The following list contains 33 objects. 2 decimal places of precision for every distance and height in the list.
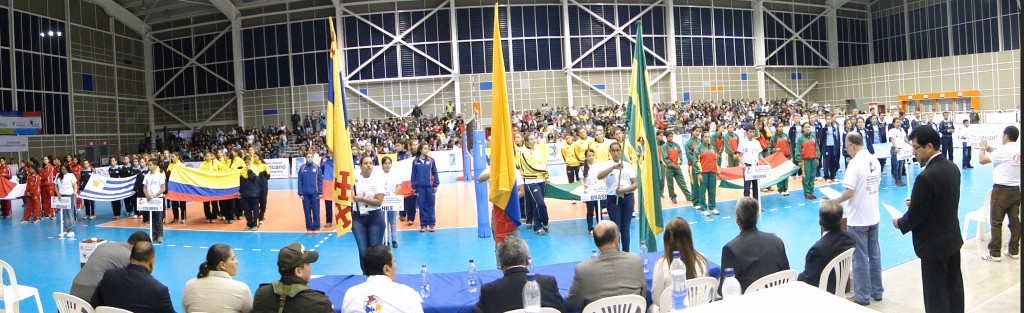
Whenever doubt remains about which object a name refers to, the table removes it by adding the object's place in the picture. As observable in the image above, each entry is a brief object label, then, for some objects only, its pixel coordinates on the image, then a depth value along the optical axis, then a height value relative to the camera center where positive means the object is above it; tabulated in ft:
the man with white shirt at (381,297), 13.70 -2.63
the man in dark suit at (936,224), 16.58 -2.11
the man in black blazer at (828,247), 17.81 -2.72
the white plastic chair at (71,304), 15.85 -2.89
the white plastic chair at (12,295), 20.93 -3.40
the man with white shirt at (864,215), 21.40 -2.34
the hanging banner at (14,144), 102.83 +5.80
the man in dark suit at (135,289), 15.84 -2.55
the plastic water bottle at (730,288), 13.33 -2.70
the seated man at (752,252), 16.67 -2.57
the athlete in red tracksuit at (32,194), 56.95 -0.96
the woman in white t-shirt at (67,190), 47.03 -0.68
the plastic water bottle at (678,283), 12.94 -2.62
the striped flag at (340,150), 25.25 +0.61
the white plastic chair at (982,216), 27.06 -3.31
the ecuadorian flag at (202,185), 49.29 -0.84
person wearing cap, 13.84 -2.48
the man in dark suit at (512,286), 14.60 -2.72
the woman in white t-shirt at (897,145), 50.34 -0.51
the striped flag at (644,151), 24.48 +0.00
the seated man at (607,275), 15.56 -2.75
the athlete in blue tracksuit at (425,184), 42.22 -1.31
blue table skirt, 16.83 -3.30
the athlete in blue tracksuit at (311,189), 43.14 -1.31
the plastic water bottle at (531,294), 13.08 -2.60
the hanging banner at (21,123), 102.01 +8.92
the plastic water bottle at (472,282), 17.98 -3.18
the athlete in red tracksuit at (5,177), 58.85 +0.52
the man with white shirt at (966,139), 61.93 -0.40
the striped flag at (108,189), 51.37 -0.76
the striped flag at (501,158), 22.40 +0.02
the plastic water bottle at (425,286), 17.46 -3.20
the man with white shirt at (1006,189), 24.21 -2.00
